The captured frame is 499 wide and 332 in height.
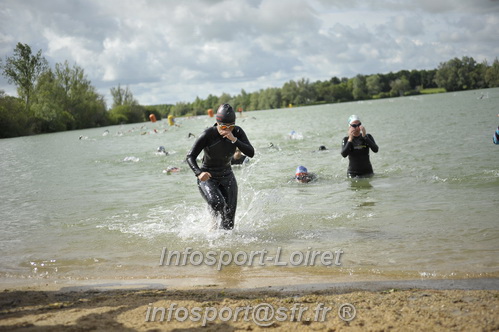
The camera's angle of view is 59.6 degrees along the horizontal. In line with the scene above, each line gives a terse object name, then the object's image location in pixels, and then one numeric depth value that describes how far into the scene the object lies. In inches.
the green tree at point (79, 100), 3467.0
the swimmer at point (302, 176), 472.1
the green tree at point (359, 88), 6279.0
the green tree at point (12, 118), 2581.2
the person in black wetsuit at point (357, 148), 405.4
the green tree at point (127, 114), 4127.0
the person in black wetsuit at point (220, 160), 259.6
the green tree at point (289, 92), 6353.3
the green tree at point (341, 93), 6579.7
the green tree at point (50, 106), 2952.8
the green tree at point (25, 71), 2893.7
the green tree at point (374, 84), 6205.7
